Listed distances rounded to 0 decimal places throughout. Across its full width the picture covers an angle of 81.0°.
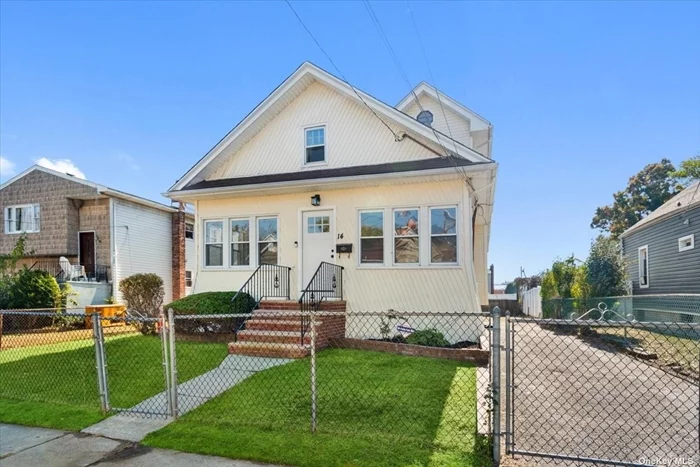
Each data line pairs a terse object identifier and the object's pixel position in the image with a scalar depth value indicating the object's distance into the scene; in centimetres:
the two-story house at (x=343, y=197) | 976
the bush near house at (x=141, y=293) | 1319
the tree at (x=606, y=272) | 1494
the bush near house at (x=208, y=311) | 977
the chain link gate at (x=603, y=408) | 369
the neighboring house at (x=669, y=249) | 1332
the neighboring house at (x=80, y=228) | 1930
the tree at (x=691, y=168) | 2131
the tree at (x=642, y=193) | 3606
